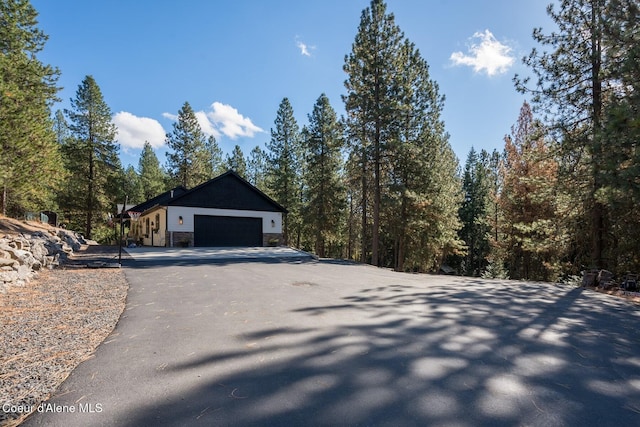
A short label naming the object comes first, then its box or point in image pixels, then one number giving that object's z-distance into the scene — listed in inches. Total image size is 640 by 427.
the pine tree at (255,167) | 1732.3
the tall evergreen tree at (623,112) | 223.3
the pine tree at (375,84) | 674.2
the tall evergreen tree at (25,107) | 443.8
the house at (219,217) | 754.2
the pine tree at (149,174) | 1581.0
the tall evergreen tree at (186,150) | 1285.7
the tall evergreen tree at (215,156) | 1692.9
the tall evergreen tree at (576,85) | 394.6
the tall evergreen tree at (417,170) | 699.4
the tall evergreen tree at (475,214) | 1369.3
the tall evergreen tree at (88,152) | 1026.1
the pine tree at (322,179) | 975.6
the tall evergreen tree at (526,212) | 465.4
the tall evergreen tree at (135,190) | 1668.3
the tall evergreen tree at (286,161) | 1136.2
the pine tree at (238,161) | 1594.5
